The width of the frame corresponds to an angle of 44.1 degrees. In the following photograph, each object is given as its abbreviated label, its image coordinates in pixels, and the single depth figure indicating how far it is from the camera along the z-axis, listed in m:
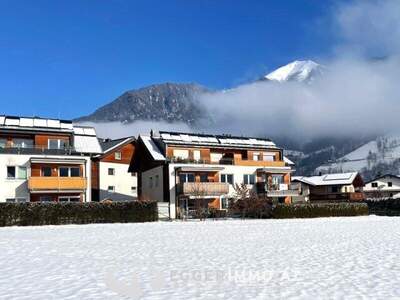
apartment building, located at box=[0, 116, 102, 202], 43.16
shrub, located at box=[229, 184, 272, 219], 42.81
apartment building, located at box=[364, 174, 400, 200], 101.69
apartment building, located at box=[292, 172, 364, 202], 86.73
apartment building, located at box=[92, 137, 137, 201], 63.53
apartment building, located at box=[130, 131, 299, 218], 49.25
